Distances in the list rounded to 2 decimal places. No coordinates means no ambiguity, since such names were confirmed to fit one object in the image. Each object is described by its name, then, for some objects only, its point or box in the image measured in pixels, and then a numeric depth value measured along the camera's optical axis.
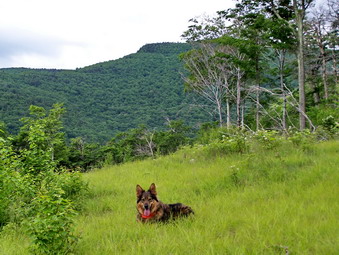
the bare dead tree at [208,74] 27.83
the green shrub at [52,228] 3.68
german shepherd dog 4.80
